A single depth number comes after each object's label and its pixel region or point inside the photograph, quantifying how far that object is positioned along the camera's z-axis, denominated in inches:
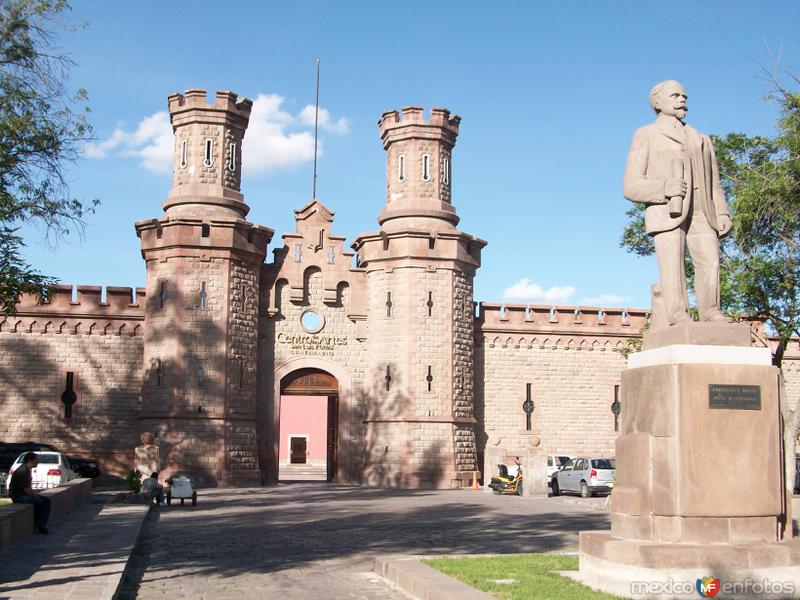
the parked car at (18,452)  1132.5
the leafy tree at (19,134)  663.8
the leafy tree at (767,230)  759.7
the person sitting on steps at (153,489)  847.7
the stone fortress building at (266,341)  1170.0
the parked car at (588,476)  1067.9
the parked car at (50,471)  890.7
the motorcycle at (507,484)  1106.1
